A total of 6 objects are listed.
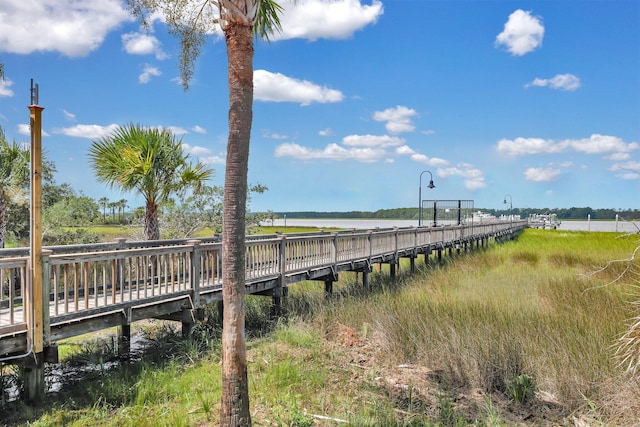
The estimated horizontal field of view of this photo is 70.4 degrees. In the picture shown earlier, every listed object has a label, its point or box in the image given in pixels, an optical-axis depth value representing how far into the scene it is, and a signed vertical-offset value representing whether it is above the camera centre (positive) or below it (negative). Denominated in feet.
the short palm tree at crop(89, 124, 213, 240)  40.14 +4.00
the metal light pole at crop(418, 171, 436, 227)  100.89 +1.70
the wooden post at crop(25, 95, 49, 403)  19.24 -1.51
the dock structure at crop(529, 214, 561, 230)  254.06 -9.05
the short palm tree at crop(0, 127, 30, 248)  40.27 +3.71
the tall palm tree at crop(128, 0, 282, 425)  16.35 +0.41
